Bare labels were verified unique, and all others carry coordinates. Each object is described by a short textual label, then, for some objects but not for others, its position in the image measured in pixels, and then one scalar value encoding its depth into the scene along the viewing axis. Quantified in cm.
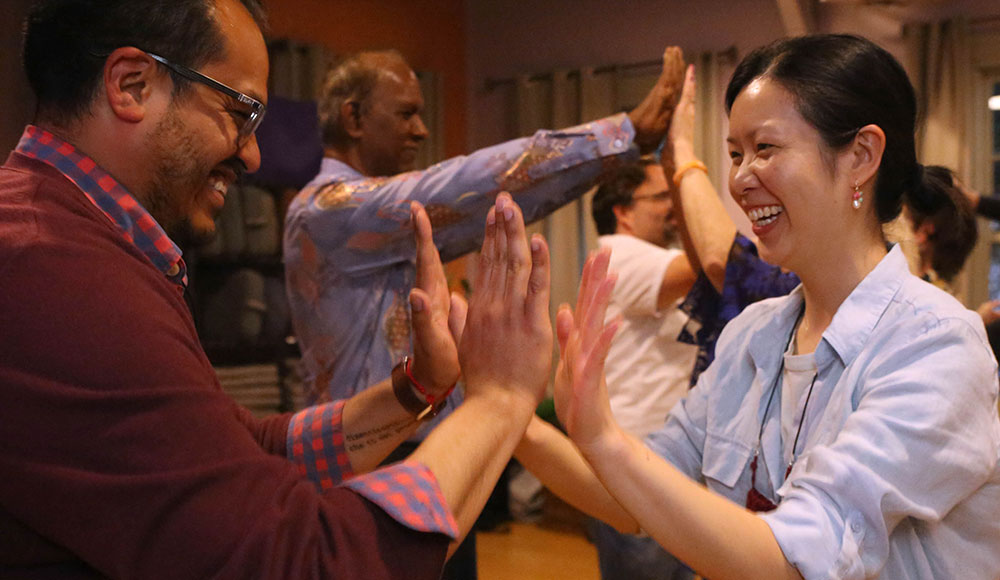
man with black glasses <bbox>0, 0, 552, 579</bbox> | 75
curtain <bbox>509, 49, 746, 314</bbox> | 562
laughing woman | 109
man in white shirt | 278
